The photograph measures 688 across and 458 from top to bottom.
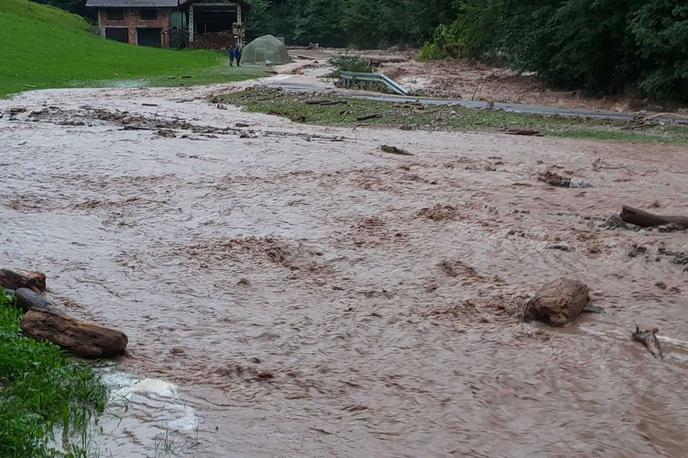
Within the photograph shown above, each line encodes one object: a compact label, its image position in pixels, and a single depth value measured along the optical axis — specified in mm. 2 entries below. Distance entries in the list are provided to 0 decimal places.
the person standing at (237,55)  57250
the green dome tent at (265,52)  60375
